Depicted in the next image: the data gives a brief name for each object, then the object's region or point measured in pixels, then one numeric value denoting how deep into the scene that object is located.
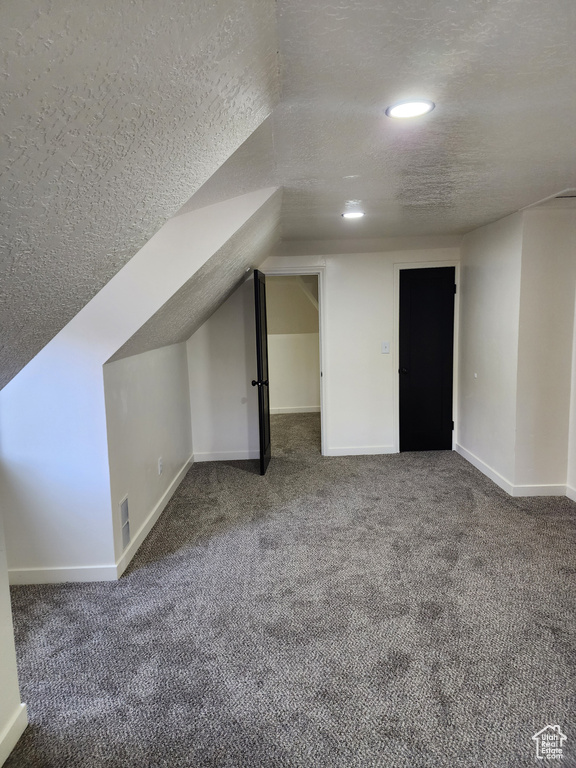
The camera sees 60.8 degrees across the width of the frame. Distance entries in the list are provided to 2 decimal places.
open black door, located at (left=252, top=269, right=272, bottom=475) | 4.39
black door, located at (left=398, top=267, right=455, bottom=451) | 4.95
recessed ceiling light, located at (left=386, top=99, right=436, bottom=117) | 1.63
